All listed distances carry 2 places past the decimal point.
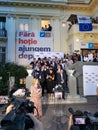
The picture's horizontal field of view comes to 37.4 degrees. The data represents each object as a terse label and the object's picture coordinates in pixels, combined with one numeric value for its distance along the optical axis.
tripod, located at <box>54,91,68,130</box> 4.93
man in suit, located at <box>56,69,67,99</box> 7.79
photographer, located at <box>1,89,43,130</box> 1.11
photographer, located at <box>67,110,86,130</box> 1.35
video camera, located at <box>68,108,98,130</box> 1.24
